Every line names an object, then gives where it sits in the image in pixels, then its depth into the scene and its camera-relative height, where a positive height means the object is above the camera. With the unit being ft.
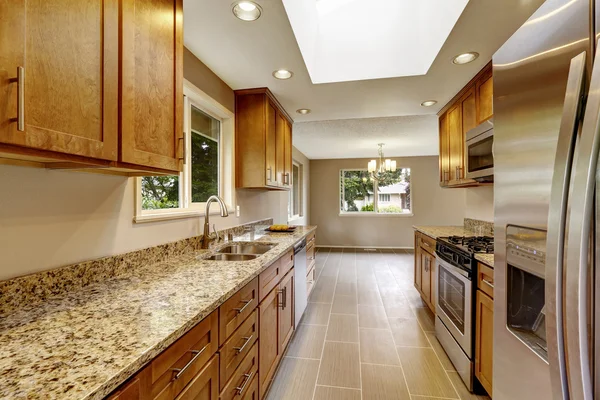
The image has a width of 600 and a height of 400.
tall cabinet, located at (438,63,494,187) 7.72 +2.65
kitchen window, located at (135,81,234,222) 6.06 +0.87
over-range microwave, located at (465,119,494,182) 7.18 +1.40
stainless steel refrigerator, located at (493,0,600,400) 1.93 -0.03
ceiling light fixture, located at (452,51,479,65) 6.79 +3.65
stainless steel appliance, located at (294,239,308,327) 8.71 -2.67
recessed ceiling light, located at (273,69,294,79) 7.68 +3.65
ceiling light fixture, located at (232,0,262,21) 5.05 +3.63
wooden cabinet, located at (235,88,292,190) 9.21 +2.16
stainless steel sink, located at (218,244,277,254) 7.77 -1.36
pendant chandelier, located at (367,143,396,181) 17.08 +2.34
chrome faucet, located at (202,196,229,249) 7.09 -0.78
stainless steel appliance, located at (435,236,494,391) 6.33 -2.53
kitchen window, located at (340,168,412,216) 24.06 +0.72
